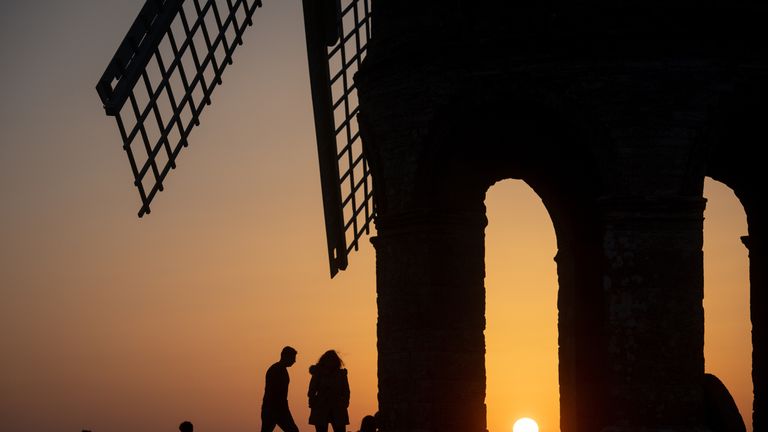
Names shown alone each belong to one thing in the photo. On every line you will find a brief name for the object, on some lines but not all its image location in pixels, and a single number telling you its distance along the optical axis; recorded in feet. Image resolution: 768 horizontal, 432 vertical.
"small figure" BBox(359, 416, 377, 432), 73.41
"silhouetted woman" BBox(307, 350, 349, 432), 73.97
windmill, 65.46
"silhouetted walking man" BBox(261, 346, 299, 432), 72.28
